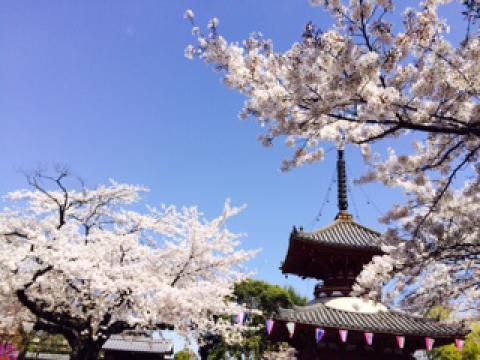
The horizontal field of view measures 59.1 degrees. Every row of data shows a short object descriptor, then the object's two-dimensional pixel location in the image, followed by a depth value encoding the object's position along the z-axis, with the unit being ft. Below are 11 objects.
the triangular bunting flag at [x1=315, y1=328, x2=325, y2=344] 33.30
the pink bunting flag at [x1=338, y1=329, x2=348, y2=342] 33.39
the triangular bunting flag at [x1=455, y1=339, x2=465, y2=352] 35.73
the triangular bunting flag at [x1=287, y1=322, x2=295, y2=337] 33.22
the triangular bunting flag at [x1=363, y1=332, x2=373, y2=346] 33.40
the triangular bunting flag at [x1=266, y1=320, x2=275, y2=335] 34.35
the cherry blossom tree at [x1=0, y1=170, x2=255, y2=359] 37.32
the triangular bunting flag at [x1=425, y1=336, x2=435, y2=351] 34.96
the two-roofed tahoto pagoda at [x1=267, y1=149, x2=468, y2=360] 34.27
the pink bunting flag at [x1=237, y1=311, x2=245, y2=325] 43.17
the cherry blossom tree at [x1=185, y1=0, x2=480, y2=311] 14.02
